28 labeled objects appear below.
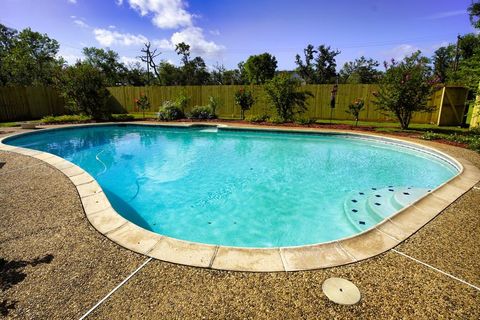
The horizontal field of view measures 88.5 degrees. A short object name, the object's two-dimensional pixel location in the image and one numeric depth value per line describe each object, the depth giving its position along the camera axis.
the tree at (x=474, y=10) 14.00
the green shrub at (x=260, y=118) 14.18
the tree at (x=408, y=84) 10.24
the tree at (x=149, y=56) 34.53
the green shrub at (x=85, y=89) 14.18
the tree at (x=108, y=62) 34.09
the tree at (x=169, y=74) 39.97
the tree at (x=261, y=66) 35.06
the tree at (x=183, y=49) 38.27
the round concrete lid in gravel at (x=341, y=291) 2.13
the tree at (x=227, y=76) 45.44
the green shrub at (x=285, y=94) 13.47
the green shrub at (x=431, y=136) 9.40
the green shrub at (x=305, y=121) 13.15
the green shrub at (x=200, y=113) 15.57
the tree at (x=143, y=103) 15.39
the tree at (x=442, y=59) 39.35
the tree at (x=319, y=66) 38.12
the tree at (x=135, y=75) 38.16
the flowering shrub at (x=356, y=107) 11.85
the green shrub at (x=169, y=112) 15.36
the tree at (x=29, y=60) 22.86
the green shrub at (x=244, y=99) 14.75
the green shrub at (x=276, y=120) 13.76
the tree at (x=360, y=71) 40.47
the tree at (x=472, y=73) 7.64
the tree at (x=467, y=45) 25.17
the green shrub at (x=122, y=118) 15.58
